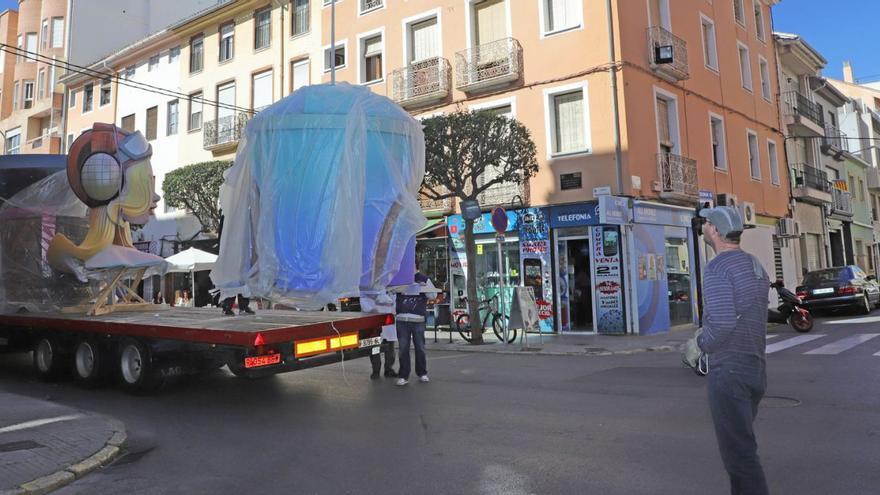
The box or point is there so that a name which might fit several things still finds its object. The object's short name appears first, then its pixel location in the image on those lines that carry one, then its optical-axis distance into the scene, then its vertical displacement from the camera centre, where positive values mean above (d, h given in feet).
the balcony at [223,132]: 79.71 +22.62
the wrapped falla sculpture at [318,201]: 20.04 +3.39
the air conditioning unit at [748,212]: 66.28 +8.19
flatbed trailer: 20.88 -1.58
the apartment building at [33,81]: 116.67 +47.49
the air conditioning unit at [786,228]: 74.54 +7.08
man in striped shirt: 10.10 -1.14
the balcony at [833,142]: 93.83 +22.53
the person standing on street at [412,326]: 28.43 -1.43
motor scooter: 45.44 -1.96
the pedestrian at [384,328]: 22.80 -1.30
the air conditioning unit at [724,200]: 49.49 +7.35
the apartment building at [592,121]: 50.67 +15.57
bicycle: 47.96 -2.50
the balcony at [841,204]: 94.48 +12.81
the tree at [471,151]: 46.60 +11.18
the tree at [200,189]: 74.95 +14.26
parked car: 57.00 -0.53
